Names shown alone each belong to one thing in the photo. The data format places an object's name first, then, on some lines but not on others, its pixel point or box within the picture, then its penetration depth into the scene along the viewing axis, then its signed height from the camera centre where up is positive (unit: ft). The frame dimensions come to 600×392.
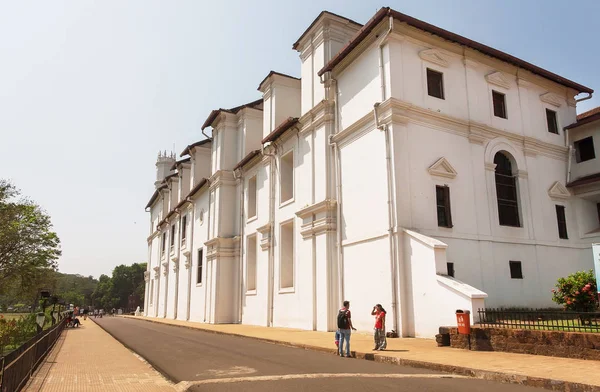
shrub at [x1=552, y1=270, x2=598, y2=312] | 39.19 +0.44
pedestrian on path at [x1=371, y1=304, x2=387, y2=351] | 38.91 -2.84
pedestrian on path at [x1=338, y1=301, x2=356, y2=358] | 37.68 -2.34
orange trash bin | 37.63 -1.92
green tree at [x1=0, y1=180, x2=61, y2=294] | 115.96 +14.98
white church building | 51.78 +15.18
